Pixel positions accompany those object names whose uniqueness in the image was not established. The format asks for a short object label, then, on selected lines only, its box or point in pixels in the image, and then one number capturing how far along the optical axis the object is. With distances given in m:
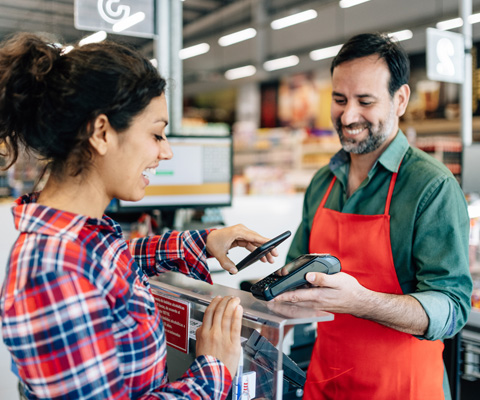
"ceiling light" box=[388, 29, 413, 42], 9.82
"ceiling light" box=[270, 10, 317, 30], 9.07
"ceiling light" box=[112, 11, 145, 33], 2.41
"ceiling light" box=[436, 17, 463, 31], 8.60
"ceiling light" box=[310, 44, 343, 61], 11.19
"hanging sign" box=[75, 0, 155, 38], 2.30
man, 1.32
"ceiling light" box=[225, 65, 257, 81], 13.89
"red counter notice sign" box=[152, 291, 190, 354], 1.21
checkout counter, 0.98
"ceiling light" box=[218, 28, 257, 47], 10.73
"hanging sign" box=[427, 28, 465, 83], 3.24
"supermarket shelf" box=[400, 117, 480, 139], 9.08
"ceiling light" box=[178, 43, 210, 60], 13.44
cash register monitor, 2.72
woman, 0.79
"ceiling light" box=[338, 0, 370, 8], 8.49
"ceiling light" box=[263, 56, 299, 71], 12.62
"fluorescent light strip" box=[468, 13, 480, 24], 8.73
